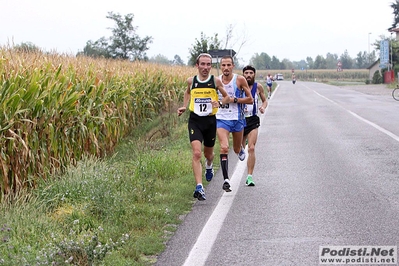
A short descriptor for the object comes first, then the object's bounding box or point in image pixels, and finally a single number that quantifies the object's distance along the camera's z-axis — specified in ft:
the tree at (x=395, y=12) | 349.41
